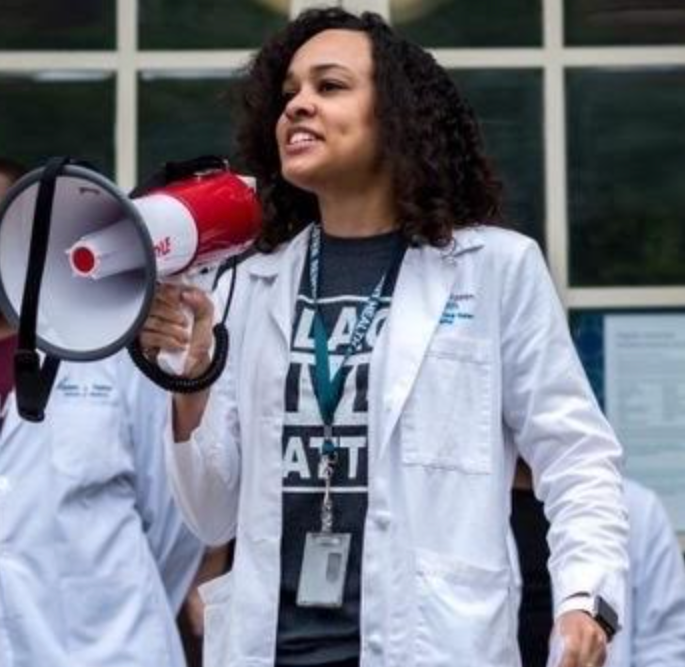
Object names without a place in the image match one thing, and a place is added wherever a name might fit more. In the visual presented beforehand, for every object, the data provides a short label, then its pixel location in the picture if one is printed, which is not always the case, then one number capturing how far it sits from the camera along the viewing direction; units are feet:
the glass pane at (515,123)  45.39
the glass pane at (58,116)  45.42
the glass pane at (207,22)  45.50
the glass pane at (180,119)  45.32
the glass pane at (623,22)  45.44
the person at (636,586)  36.88
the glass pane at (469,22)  45.44
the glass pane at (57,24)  45.44
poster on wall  44.60
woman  27.30
